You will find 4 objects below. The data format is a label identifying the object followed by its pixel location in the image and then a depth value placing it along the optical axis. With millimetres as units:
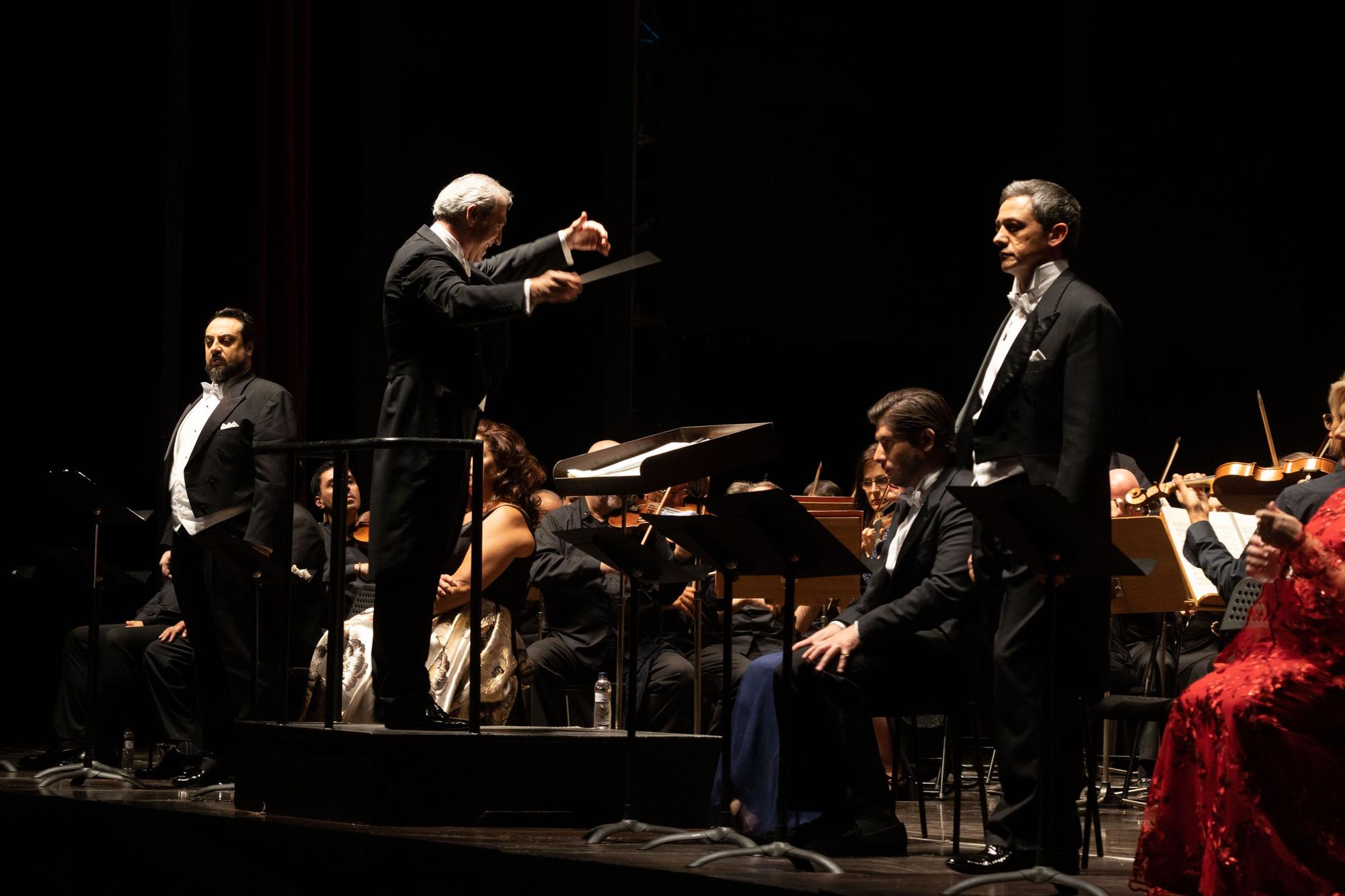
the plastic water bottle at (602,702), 11086
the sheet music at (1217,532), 9023
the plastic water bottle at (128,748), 11531
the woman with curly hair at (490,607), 9578
